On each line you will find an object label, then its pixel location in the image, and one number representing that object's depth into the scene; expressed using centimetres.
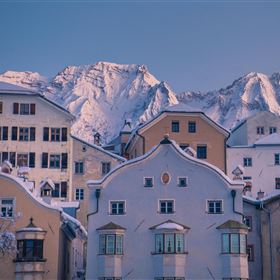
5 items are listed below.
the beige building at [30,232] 5697
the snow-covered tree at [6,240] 5003
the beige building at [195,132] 8269
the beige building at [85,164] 8625
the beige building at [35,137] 8406
